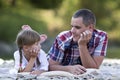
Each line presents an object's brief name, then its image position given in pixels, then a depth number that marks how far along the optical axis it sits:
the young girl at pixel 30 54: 5.53
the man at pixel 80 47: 5.57
